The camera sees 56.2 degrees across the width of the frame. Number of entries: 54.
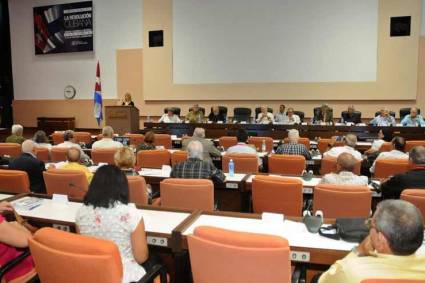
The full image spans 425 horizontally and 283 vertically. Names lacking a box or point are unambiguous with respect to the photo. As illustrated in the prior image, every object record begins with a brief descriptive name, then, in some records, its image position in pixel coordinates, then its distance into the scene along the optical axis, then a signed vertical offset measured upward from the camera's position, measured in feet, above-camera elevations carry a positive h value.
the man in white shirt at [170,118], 35.76 -1.36
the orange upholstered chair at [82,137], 27.57 -2.35
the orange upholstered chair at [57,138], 28.19 -2.47
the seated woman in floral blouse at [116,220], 7.32 -2.16
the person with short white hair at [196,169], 13.33 -2.22
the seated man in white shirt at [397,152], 17.16 -2.17
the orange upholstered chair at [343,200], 10.49 -2.58
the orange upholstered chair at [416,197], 9.64 -2.31
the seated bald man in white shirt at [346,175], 11.84 -2.18
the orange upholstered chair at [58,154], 19.48 -2.49
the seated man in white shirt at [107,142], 21.08 -2.07
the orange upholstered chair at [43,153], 20.02 -2.52
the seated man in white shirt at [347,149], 18.11 -2.13
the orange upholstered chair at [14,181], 12.50 -2.45
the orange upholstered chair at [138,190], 11.65 -2.56
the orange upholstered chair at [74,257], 5.81 -2.29
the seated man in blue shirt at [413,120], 29.95 -1.36
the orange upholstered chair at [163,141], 26.00 -2.49
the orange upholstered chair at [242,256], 5.82 -2.26
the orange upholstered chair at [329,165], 16.96 -2.71
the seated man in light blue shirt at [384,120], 31.14 -1.40
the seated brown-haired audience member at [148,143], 19.78 -2.02
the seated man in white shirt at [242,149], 19.20 -2.23
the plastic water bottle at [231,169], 14.57 -2.43
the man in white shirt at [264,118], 33.60 -1.31
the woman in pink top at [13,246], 7.37 -2.75
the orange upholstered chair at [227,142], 24.80 -2.45
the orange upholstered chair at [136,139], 26.30 -2.39
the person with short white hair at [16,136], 23.94 -1.98
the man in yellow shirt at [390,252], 5.20 -2.06
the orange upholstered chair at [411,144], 22.68 -2.37
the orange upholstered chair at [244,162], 17.00 -2.54
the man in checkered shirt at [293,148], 18.72 -2.15
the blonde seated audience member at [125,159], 12.69 -1.79
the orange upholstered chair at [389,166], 15.66 -2.54
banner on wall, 47.14 +9.09
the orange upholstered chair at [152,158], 18.16 -2.52
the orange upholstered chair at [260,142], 24.34 -2.44
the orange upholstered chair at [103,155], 19.17 -2.52
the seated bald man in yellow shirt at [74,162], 13.67 -2.10
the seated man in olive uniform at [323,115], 32.14 -1.02
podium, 34.60 -1.33
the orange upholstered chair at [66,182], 12.67 -2.52
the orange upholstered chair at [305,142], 23.12 -2.29
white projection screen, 38.09 +6.22
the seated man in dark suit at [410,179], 11.54 -2.23
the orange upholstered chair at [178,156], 18.16 -2.45
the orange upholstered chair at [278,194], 11.39 -2.66
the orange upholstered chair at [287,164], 16.22 -2.53
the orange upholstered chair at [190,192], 10.98 -2.49
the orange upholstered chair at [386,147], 20.45 -2.30
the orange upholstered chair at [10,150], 21.31 -2.50
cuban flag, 37.82 +0.19
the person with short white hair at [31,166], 15.06 -2.38
